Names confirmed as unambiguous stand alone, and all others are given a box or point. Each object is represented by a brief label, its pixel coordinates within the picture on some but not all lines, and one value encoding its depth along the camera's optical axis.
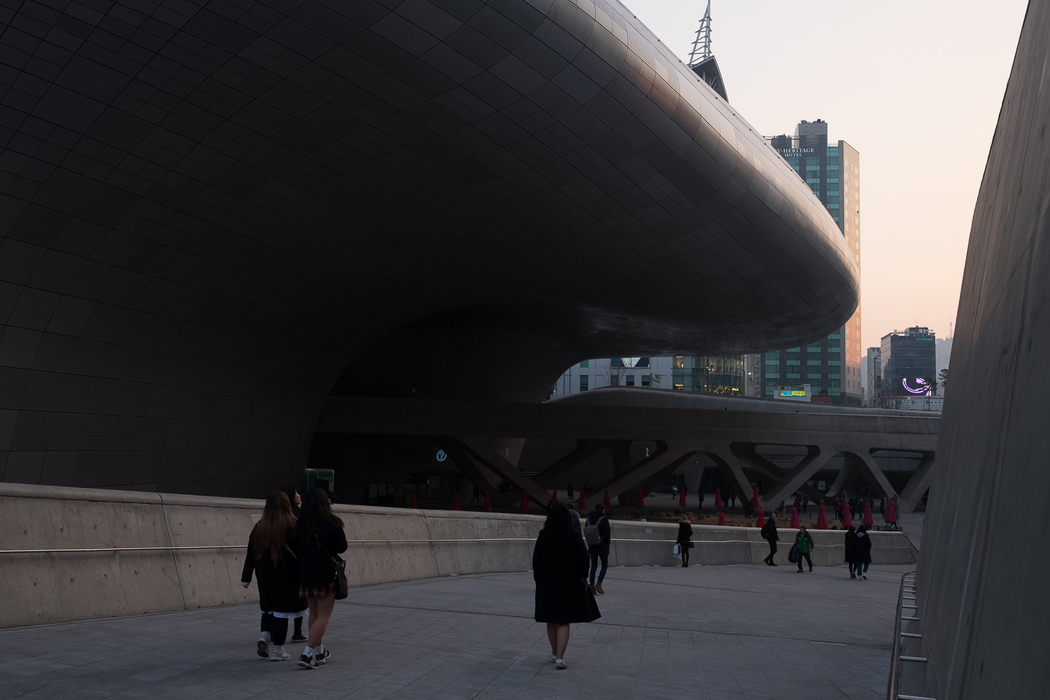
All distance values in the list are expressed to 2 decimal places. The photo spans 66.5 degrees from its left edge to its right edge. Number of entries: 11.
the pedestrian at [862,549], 17.80
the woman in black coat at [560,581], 6.29
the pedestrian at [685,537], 18.47
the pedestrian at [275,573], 6.05
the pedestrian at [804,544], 19.22
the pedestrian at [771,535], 20.77
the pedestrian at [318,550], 6.01
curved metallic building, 13.62
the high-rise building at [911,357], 176.12
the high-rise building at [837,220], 145.88
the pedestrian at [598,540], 11.56
